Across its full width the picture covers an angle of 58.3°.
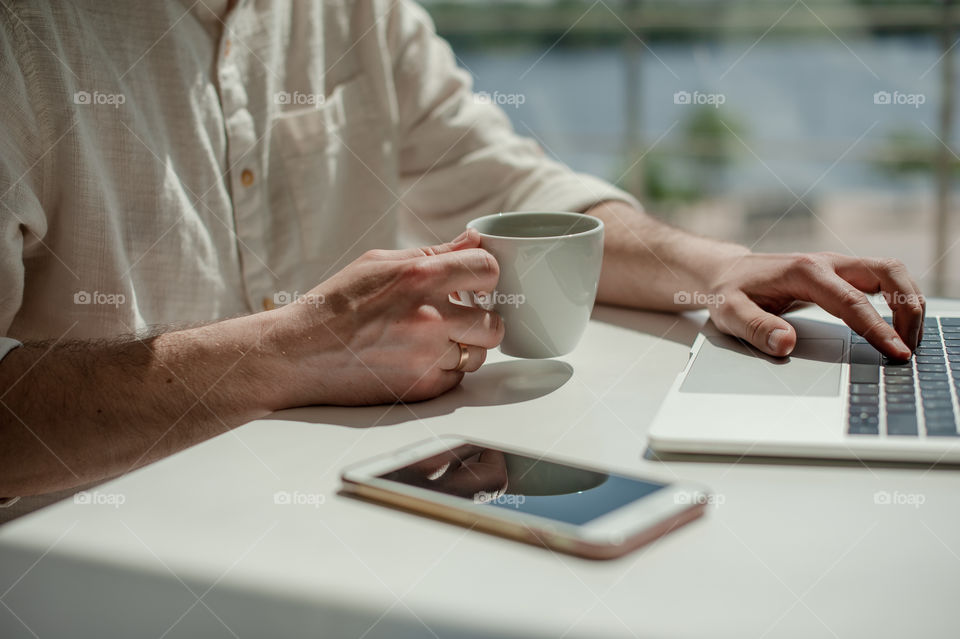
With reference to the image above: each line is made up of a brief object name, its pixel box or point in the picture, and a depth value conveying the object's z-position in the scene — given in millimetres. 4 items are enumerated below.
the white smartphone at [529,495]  389
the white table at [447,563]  345
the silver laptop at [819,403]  479
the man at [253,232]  629
